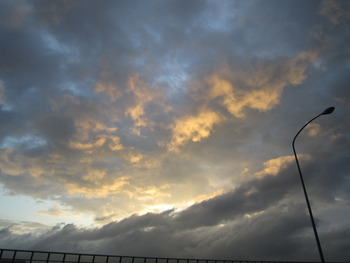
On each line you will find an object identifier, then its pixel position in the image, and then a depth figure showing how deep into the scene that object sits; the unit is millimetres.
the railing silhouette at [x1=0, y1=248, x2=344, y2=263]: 18016
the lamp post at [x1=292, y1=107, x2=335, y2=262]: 14627
